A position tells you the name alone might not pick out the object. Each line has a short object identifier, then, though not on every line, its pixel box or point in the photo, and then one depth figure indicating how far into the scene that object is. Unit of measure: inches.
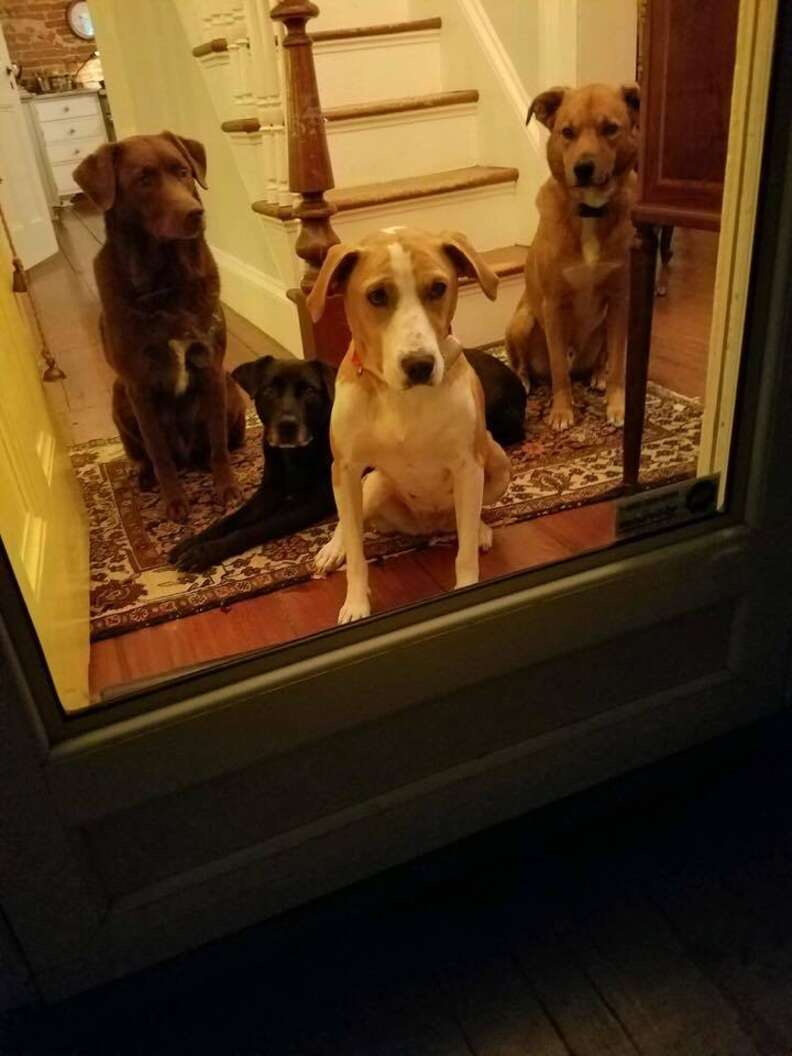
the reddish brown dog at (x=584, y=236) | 82.6
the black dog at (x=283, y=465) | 70.2
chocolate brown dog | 69.8
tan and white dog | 51.0
